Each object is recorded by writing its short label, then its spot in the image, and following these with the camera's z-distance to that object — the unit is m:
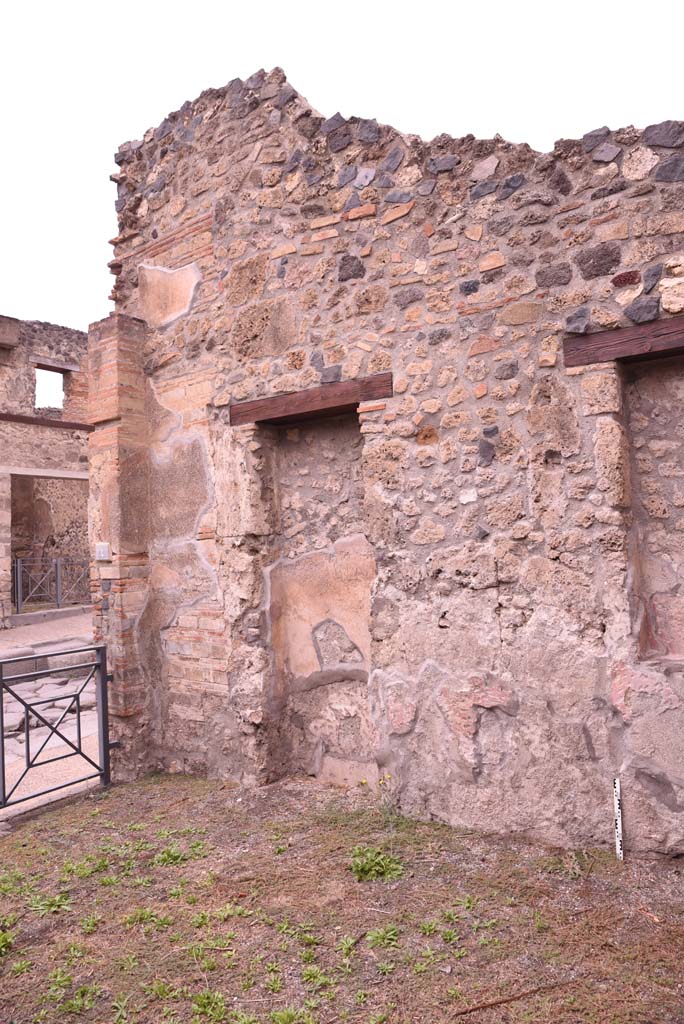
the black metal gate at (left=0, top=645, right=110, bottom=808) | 4.11
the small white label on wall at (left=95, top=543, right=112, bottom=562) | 4.71
